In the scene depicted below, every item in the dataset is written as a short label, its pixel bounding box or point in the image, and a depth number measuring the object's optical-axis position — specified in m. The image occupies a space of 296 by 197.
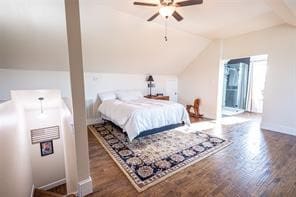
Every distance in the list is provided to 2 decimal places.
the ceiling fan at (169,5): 2.21
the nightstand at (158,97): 5.31
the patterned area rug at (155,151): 2.13
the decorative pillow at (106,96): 4.41
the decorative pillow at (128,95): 4.60
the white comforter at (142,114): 3.02
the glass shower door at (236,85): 6.41
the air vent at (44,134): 4.28
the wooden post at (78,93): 1.51
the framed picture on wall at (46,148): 4.39
